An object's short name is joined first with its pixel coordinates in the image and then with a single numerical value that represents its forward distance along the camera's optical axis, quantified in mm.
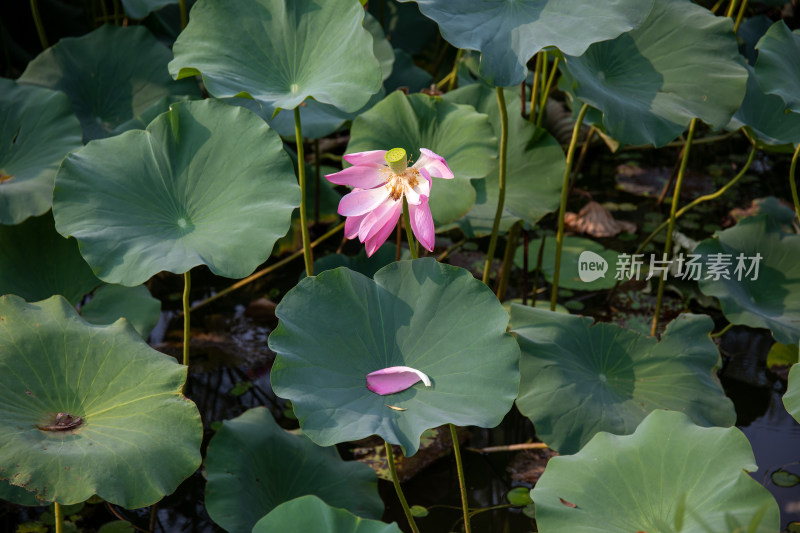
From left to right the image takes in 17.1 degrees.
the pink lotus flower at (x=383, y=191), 4264
